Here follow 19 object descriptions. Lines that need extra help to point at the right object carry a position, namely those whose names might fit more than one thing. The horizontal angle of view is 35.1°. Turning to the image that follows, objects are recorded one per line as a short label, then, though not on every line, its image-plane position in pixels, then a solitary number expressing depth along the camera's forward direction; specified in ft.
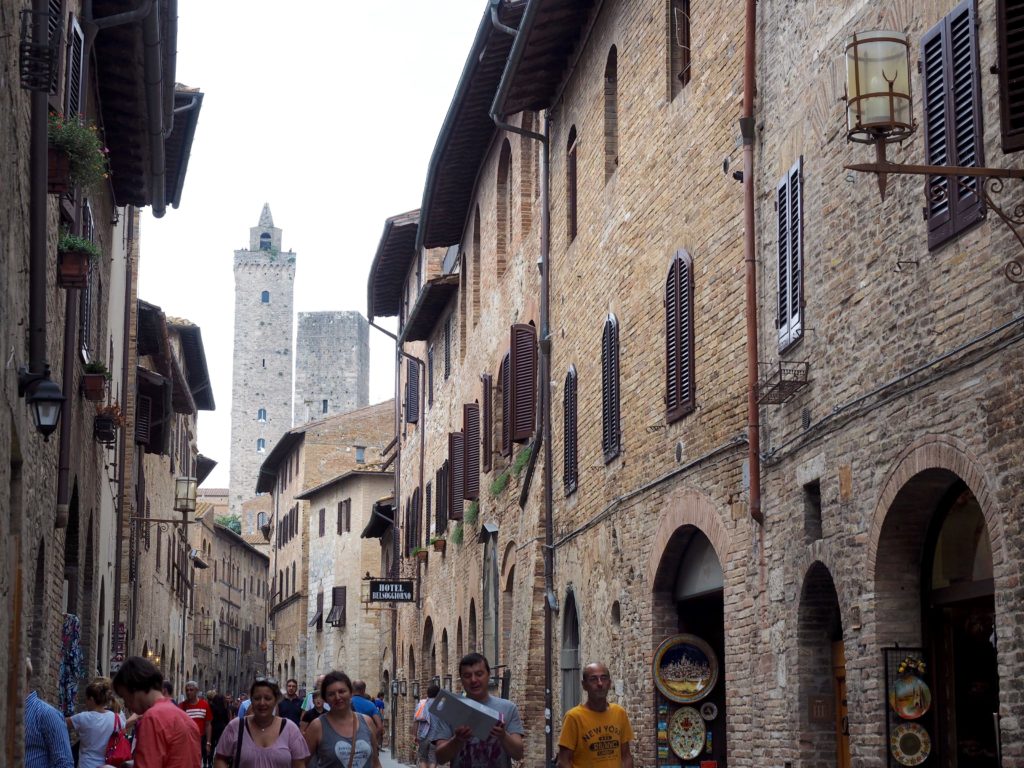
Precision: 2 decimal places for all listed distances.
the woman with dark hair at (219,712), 71.51
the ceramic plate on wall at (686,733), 44.70
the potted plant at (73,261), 42.47
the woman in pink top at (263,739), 26.99
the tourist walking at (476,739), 25.85
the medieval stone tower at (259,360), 329.31
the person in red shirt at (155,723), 24.68
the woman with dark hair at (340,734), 27.37
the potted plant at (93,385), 50.29
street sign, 98.32
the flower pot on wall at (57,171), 37.91
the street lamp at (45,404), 33.19
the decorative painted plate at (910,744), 31.78
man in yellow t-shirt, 27.84
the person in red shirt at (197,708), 55.76
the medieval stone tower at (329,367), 335.47
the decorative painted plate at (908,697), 31.83
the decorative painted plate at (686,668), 44.19
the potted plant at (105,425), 55.98
